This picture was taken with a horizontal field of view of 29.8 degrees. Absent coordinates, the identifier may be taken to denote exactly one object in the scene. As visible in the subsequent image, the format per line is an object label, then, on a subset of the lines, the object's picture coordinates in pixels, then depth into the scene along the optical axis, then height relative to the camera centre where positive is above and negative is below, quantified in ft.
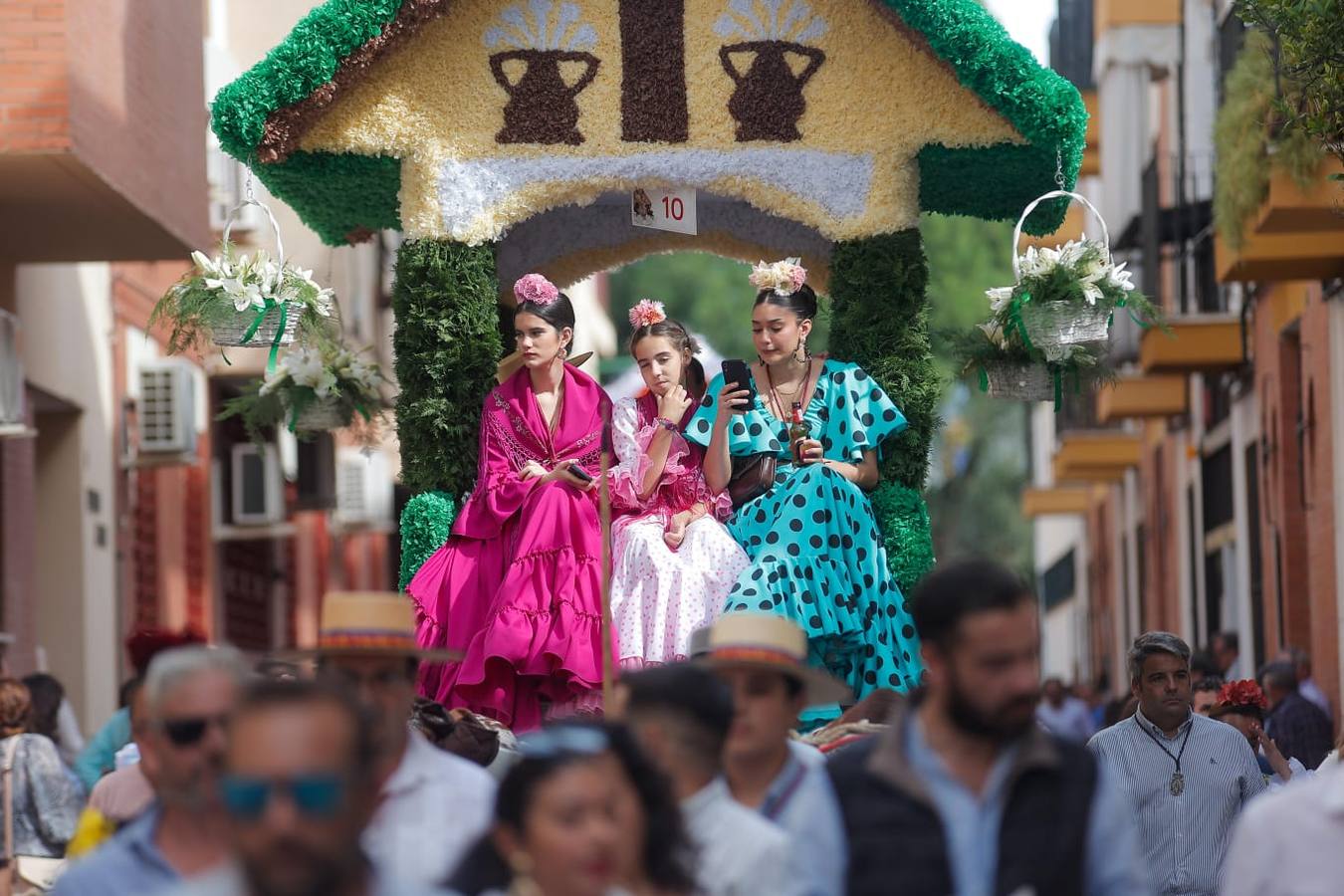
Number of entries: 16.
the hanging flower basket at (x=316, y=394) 42.16 +0.87
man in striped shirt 32.45 -4.50
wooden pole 30.96 -2.11
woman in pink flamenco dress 35.53 -1.70
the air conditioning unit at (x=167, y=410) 68.64 +1.06
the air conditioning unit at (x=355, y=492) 95.35 -1.78
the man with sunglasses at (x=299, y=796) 14.58 -2.09
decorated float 38.99 +4.64
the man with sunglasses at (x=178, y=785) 18.45 -2.59
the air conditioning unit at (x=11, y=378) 54.60 +1.60
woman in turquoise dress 36.09 -0.90
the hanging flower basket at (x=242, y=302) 39.52 +2.30
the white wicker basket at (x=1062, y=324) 38.93 +1.66
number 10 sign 40.75 +3.72
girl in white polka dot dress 35.91 -1.22
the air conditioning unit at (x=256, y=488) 80.74 -1.31
